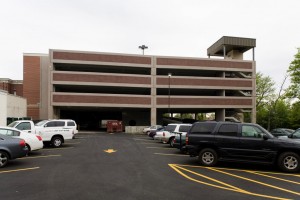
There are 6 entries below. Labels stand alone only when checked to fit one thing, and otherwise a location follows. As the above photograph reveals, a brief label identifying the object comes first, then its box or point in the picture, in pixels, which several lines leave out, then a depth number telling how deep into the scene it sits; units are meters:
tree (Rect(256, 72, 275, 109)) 63.78
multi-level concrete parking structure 40.00
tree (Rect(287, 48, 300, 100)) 40.84
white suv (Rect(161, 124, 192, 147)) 17.75
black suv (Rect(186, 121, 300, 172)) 10.31
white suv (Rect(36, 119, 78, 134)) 18.06
